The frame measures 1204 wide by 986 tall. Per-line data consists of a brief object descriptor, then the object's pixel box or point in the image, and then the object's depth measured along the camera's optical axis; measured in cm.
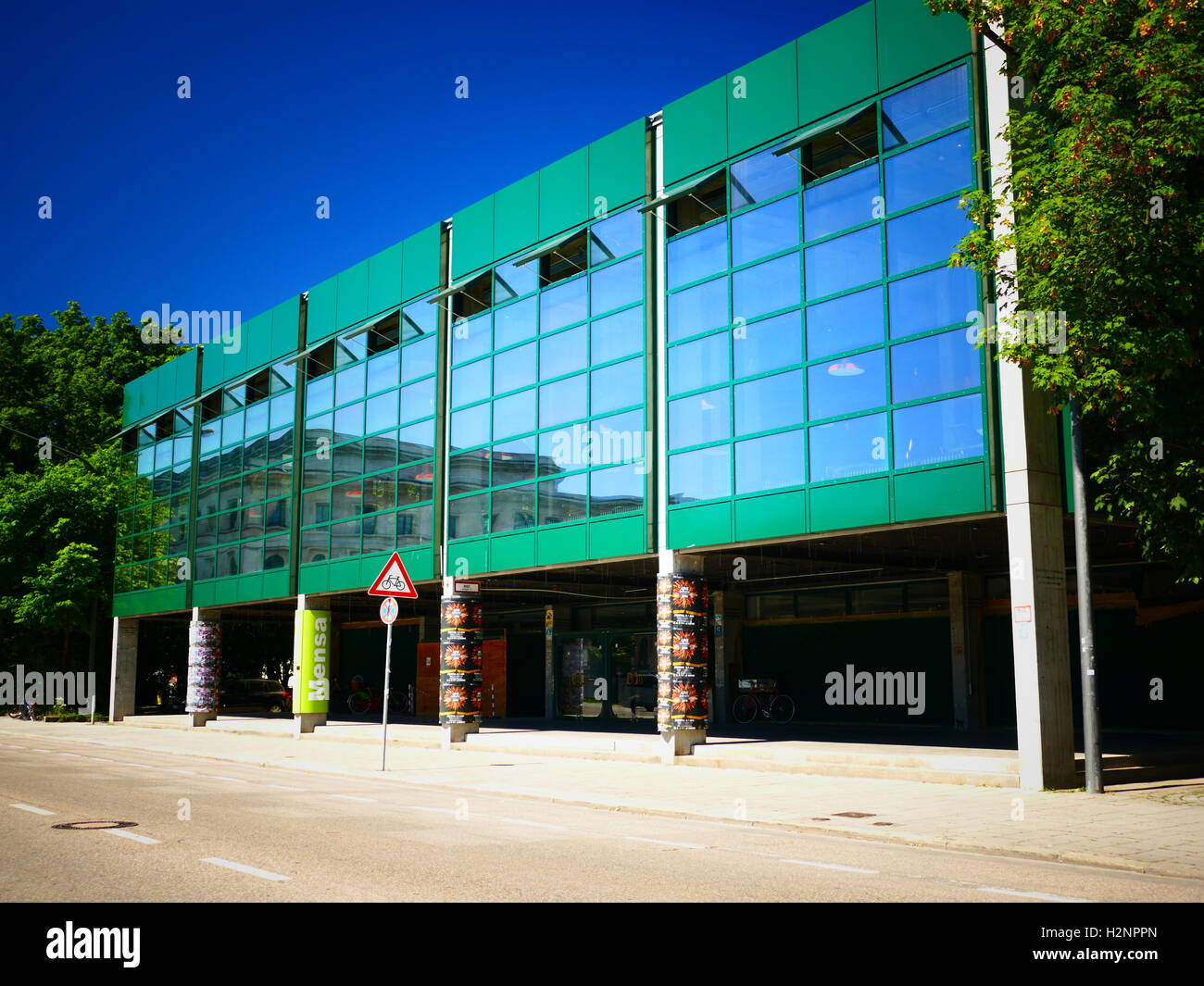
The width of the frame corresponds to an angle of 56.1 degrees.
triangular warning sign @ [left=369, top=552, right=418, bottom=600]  1895
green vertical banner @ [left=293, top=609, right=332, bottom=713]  3219
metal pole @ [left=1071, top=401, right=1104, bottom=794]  1458
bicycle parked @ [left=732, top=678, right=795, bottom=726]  2989
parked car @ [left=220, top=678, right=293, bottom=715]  4897
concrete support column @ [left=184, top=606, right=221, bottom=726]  3822
